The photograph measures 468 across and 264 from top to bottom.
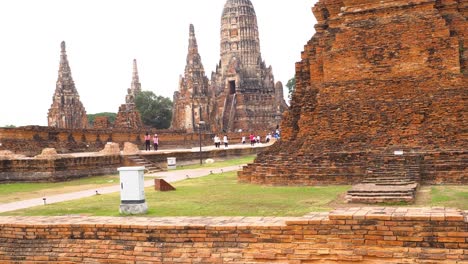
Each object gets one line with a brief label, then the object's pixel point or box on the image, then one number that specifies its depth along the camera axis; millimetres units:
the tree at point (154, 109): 72438
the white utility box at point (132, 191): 8289
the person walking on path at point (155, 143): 27219
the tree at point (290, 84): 81075
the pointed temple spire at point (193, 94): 64125
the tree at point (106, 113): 96938
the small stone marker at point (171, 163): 19938
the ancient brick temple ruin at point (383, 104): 10984
